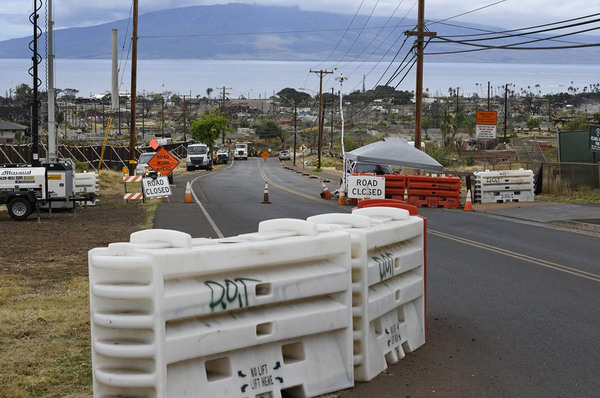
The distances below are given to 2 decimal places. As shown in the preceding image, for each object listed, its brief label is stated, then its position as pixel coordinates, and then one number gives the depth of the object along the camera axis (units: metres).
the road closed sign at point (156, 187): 30.23
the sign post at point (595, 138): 31.92
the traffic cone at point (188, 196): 31.16
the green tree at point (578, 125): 62.81
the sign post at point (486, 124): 32.38
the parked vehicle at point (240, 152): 117.56
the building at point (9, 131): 98.21
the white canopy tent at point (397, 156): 30.78
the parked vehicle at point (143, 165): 44.81
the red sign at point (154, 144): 35.88
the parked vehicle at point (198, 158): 69.69
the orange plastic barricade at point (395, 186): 30.92
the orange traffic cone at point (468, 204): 28.83
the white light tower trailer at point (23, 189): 23.33
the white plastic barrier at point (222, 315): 5.46
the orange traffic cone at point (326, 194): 34.90
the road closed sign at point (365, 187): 30.30
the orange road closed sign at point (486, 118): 32.34
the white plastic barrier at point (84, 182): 27.95
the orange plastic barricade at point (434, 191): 30.06
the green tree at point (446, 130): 81.06
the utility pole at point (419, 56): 37.62
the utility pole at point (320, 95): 82.57
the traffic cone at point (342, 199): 31.01
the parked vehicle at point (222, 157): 95.38
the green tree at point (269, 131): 167.50
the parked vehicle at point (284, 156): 114.62
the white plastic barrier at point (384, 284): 6.88
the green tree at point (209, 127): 105.38
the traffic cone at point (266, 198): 31.11
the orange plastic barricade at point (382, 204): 9.18
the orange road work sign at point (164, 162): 32.69
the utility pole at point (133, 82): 40.50
